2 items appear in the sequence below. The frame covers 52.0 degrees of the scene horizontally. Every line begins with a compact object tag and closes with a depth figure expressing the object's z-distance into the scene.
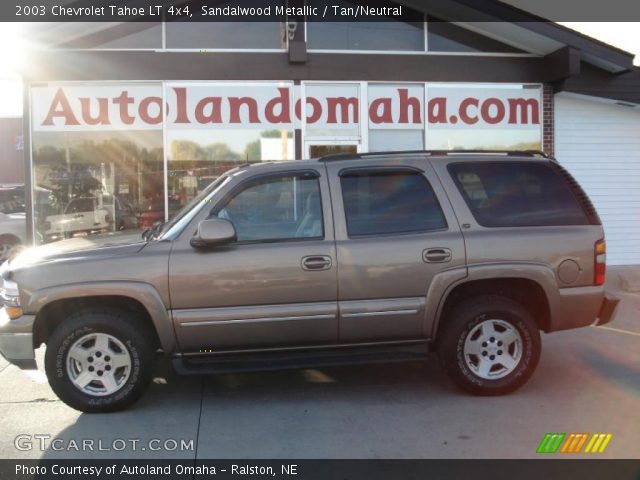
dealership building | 10.88
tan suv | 4.89
